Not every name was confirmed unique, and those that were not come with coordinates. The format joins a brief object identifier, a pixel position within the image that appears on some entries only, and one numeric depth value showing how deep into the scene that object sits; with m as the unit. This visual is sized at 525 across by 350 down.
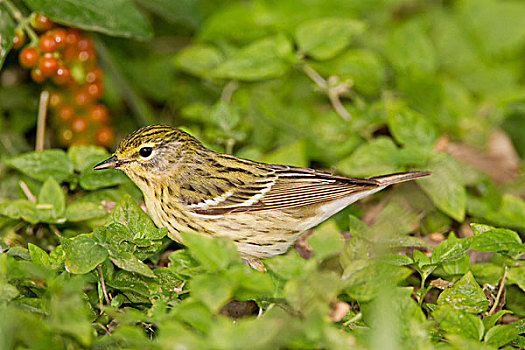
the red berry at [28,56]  7.25
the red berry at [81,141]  8.54
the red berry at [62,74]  7.65
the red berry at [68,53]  7.90
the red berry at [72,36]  7.78
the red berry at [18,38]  7.24
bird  6.21
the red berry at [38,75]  7.48
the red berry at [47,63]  7.34
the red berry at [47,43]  7.28
